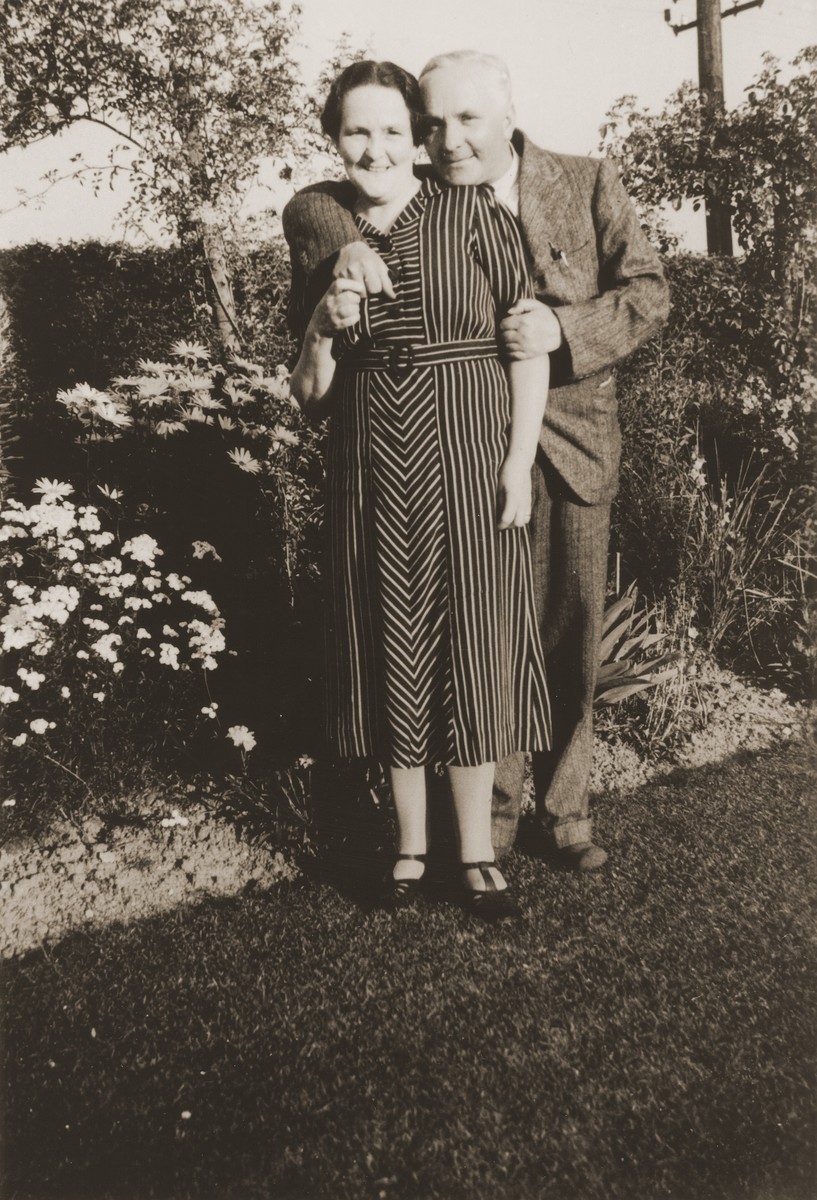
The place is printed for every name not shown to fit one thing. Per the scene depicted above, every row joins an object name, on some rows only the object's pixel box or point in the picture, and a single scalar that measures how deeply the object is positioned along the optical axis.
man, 2.17
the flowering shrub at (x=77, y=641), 3.00
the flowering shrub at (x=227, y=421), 3.47
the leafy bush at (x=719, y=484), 4.19
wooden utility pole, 5.00
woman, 2.15
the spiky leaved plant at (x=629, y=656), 3.57
